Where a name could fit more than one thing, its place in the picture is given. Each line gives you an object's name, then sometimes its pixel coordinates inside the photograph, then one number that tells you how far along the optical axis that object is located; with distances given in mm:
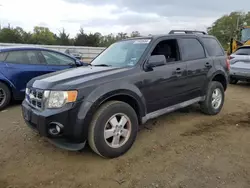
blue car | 5645
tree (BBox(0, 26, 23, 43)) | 38188
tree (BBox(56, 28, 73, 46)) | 38728
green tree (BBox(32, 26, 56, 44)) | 41719
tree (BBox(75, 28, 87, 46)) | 36531
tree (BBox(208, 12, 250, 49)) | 62716
